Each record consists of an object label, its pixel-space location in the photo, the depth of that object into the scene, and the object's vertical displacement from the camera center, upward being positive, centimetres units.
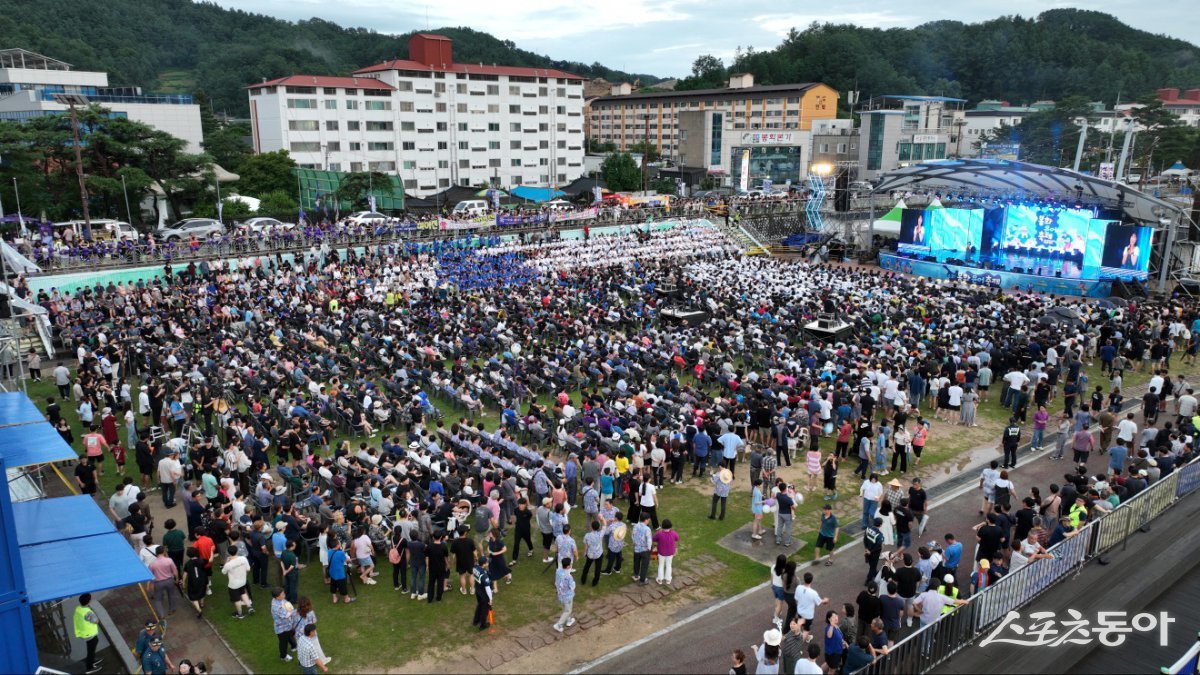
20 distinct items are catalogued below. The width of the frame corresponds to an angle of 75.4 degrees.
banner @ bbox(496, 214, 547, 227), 4255 -381
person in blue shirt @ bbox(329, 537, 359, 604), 1075 -568
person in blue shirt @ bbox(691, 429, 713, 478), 1515 -561
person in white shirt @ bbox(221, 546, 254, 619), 1036 -564
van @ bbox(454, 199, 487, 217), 4267 -347
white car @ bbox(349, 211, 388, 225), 3991 -363
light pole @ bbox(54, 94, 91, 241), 2916 +122
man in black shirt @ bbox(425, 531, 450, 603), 1077 -571
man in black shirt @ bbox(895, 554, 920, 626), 975 -525
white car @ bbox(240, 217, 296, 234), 3594 -378
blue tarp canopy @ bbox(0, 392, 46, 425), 1200 -415
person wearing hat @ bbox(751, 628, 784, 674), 818 -518
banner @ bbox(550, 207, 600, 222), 4434 -371
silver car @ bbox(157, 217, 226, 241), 3497 -377
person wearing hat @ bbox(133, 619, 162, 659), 880 -545
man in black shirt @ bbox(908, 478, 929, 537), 1235 -541
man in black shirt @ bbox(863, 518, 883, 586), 1115 -555
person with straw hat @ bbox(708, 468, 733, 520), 1328 -565
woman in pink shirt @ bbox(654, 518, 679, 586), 1120 -558
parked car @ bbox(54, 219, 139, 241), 3272 -362
